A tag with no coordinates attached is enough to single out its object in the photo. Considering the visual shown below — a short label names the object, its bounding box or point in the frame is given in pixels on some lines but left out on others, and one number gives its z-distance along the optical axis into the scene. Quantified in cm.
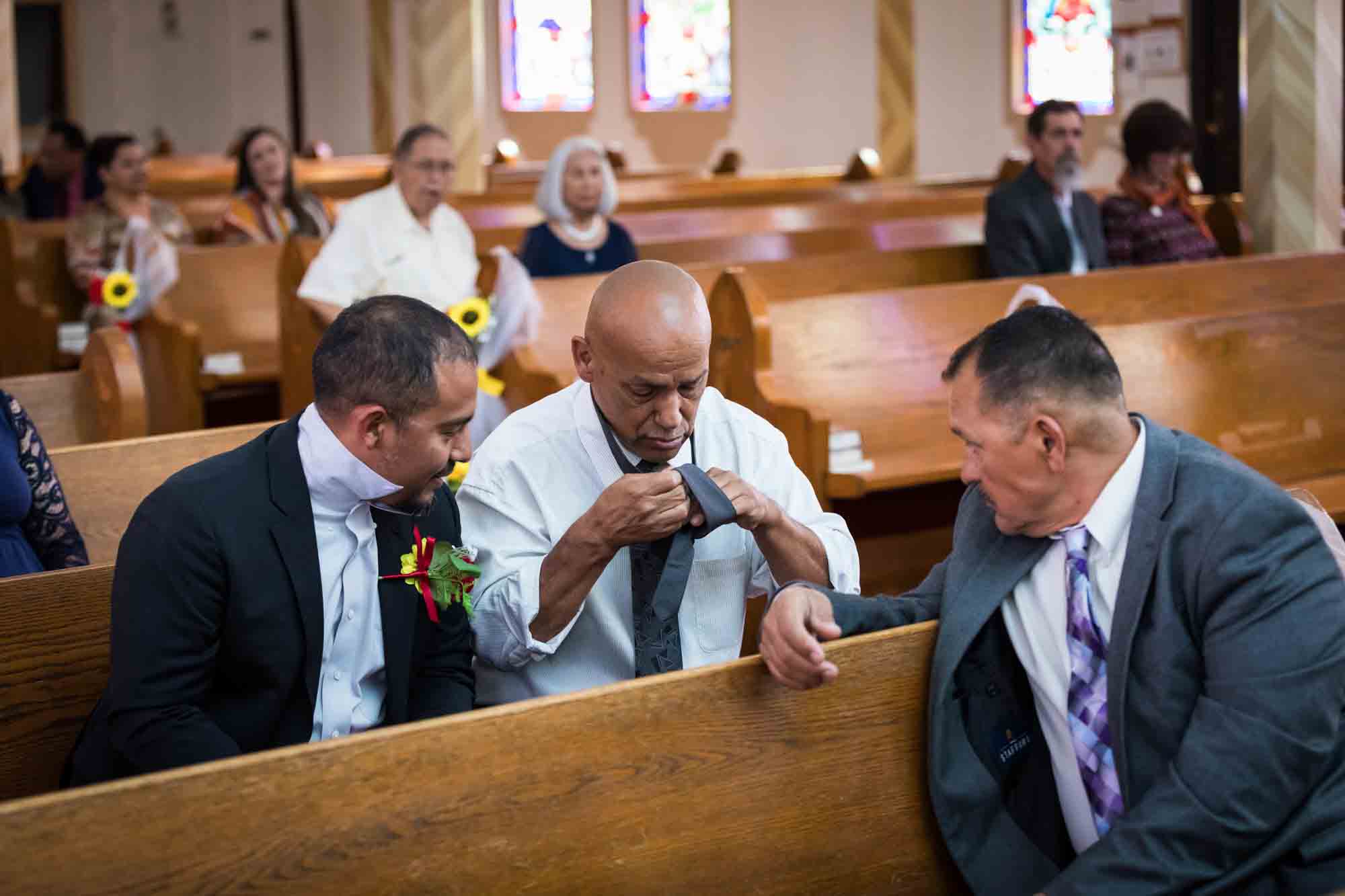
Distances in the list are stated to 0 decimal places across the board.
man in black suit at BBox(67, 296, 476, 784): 213
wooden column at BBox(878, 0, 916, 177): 1288
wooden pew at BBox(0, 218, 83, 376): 692
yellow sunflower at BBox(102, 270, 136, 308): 566
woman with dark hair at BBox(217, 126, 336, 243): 754
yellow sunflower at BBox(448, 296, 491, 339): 466
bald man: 236
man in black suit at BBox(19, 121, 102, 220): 934
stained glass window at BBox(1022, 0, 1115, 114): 1449
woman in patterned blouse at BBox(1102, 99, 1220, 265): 635
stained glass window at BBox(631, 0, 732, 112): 1739
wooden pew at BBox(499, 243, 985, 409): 493
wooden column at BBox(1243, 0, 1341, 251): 662
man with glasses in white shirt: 540
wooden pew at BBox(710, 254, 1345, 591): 452
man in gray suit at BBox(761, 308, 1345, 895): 190
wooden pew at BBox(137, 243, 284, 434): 605
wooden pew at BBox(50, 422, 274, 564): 331
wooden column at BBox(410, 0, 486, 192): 986
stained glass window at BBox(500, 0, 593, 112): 1744
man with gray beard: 614
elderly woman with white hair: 586
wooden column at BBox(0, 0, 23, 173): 915
